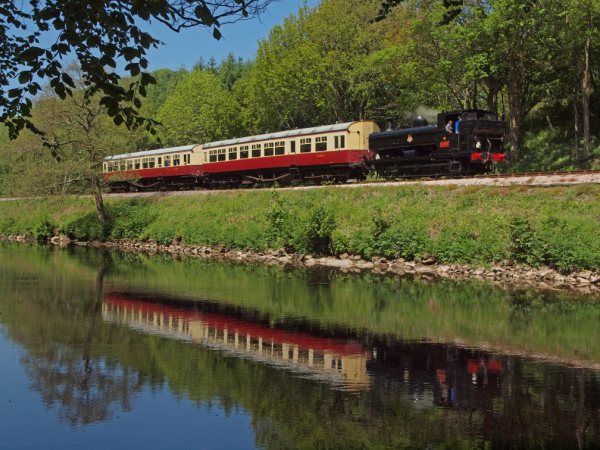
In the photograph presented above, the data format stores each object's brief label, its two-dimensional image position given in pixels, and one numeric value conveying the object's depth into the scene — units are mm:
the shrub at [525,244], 24125
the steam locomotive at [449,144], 31594
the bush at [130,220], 44656
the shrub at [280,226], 33281
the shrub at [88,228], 46594
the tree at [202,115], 68812
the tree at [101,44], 6523
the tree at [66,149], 43062
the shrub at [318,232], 31297
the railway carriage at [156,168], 48938
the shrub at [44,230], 50156
